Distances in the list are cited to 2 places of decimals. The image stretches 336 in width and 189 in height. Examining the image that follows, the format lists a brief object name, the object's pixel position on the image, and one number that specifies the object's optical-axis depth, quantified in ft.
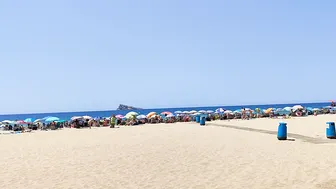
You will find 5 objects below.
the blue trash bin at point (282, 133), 53.01
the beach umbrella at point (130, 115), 140.15
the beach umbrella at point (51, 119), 123.89
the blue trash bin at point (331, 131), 52.85
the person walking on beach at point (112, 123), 107.57
